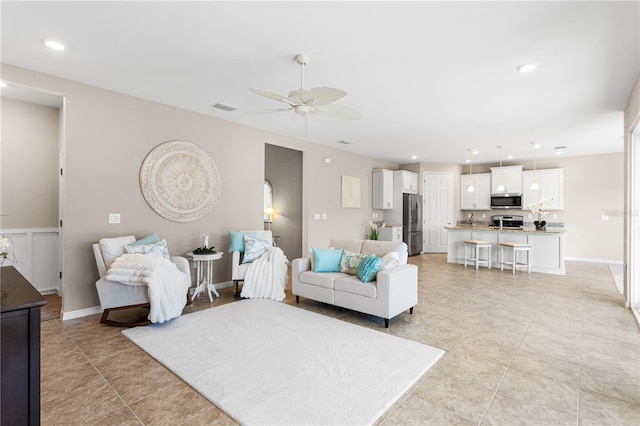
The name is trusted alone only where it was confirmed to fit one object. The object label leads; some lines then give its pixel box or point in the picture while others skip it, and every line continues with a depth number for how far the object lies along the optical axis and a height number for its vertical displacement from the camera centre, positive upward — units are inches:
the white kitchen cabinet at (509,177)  339.0 +41.5
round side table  169.2 -34.2
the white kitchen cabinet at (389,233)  327.9 -19.4
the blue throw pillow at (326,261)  163.8 -24.3
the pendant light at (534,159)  262.0 +59.5
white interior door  366.0 +9.3
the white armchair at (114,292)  132.5 -33.8
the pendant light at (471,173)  361.5 +48.8
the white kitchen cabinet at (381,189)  331.0 +27.2
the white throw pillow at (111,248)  138.9 -15.5
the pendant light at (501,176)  342.3 +42.7
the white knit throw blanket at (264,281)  174.7 -37.4
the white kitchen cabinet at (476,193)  360.5 +26.2
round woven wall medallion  167.8 +18.5
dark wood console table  46.4 -22.2
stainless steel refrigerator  341.4 -7.9
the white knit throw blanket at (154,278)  128.8 -26.8
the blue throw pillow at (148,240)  148.9 -12.9
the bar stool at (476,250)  265.9 -30.5
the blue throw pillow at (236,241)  185.0 -16.1
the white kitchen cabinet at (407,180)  343.4 +38.5
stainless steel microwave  339.6 +15.8
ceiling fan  102.9 +40.1
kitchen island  245.3 -21.8
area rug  78.6 -47.9
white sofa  134.3 -33.5
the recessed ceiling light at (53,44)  109.5 +60.2
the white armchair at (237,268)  177.0 -30.6
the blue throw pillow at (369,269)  142.5 -24.7
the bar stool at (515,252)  248.5 -30.5
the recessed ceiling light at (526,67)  121.6 +58.2
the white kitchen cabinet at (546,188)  321.4 +28.6
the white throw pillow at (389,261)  142.6 -21.4
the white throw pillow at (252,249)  181.2 -20.3
